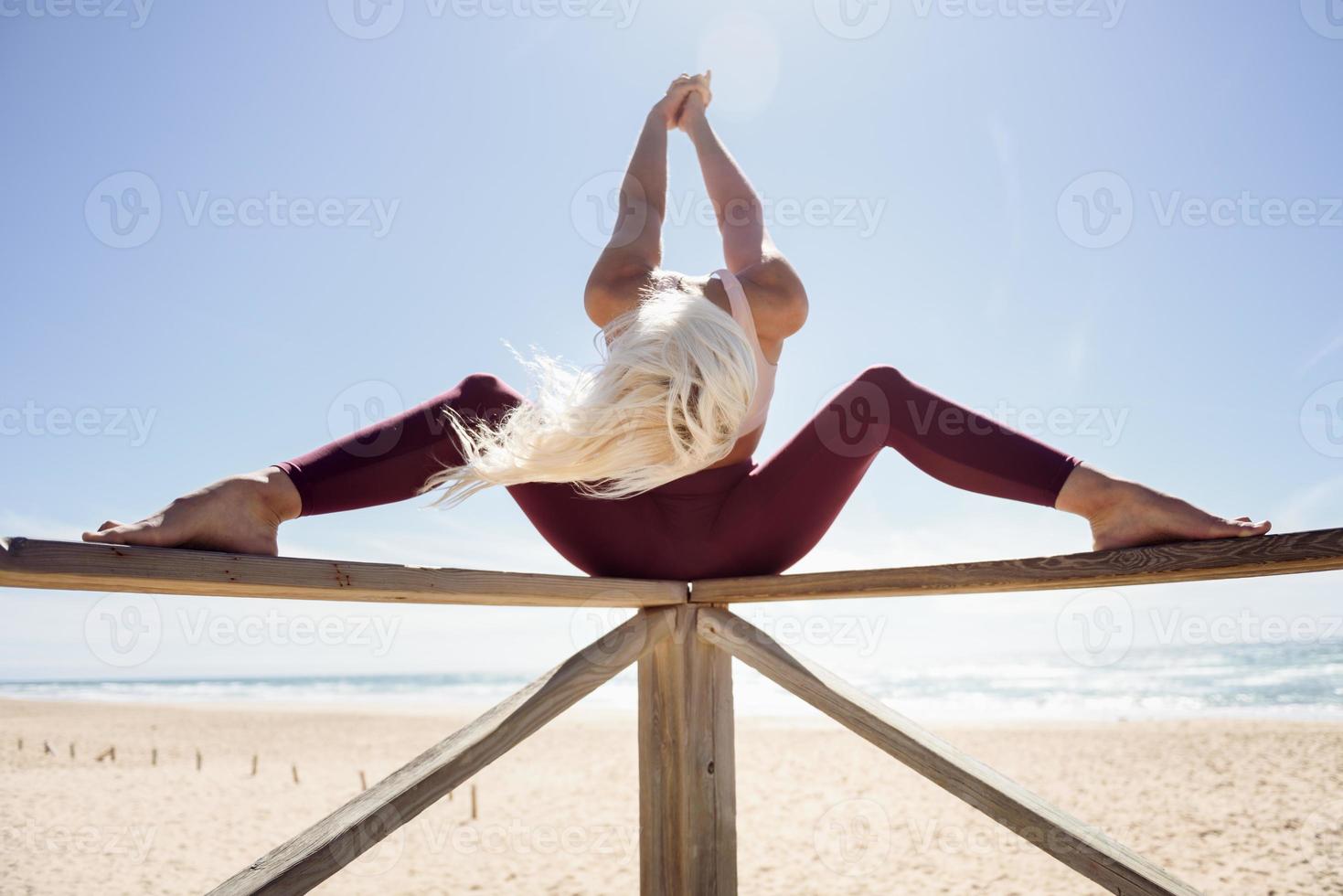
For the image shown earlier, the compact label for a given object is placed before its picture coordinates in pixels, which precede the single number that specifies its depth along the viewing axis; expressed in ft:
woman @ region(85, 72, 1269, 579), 5.13
